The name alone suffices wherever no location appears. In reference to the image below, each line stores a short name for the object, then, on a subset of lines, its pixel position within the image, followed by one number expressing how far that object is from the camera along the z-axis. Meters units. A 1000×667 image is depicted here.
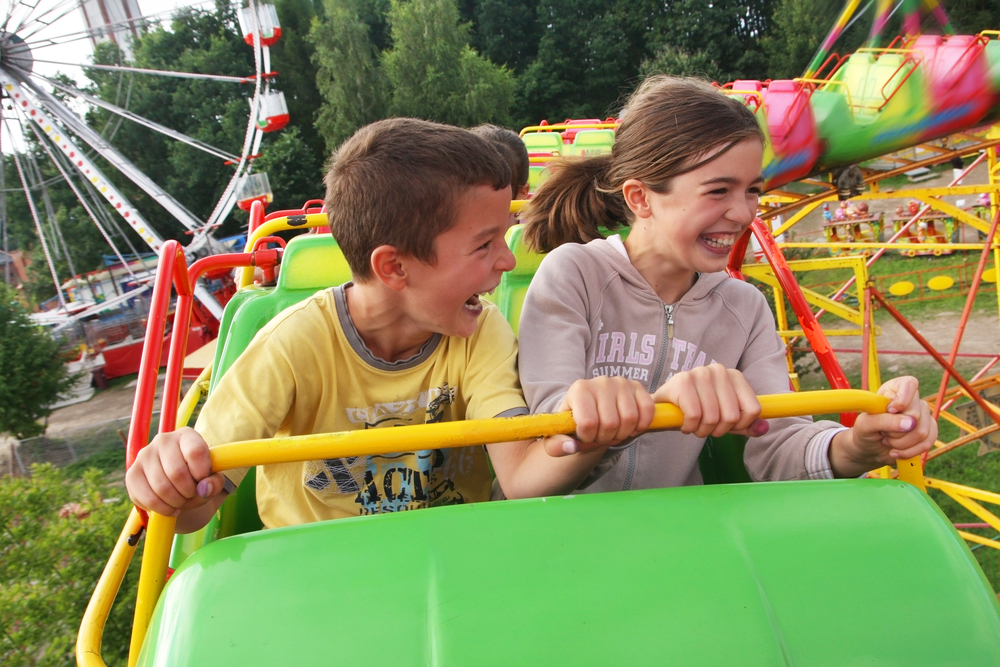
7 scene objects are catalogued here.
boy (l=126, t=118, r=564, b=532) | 1.16
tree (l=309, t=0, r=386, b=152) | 19.16
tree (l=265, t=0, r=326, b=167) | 23.98
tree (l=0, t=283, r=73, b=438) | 10.43
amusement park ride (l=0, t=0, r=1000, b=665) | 0.76
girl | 1.26
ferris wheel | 11.79
